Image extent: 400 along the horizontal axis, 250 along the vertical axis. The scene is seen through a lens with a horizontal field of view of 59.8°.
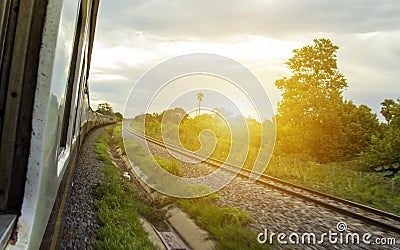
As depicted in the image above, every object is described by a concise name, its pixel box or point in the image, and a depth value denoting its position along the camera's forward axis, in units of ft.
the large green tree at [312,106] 83.82
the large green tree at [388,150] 65.16
